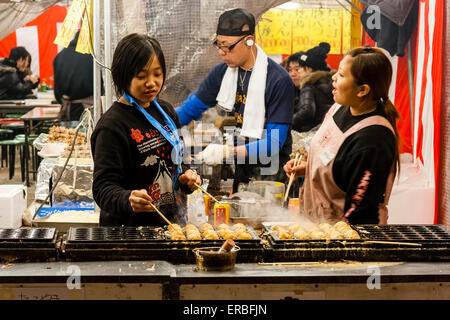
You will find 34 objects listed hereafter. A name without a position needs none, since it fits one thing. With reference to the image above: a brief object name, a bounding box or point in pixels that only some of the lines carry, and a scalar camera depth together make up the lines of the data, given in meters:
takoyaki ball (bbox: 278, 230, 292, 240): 2.42
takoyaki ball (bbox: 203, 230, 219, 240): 2.39
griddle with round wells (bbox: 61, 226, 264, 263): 2.26
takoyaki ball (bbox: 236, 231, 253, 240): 2.40
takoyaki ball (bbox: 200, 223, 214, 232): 2.53
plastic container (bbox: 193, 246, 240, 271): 2.14
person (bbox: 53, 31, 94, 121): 10.34
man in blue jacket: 3.99
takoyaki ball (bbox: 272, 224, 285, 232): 2.54
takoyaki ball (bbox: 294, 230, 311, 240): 2.43
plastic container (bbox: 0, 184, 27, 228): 4.91
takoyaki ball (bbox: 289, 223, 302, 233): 2.55
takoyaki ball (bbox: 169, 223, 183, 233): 2.45
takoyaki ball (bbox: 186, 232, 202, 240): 2.36
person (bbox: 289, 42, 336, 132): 4.88
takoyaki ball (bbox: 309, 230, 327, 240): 2.43
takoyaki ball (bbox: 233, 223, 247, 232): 2.54
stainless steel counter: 2.07
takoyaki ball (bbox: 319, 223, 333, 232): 2.56
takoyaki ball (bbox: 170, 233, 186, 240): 2.36
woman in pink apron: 2.68
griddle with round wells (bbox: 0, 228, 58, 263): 2.25
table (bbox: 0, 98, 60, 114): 11.23
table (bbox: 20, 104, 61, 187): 9.23
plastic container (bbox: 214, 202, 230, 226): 3.94
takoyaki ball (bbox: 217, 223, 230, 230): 2.55
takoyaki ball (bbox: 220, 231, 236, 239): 2.41
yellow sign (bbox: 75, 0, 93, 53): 4.26
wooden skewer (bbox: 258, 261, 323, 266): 2.28
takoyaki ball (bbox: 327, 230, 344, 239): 2.42
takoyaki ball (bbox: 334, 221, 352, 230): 2.54
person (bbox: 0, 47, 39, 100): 12.29
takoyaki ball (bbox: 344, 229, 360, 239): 2.42
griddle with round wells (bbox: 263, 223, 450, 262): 2.32
